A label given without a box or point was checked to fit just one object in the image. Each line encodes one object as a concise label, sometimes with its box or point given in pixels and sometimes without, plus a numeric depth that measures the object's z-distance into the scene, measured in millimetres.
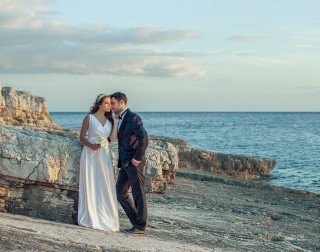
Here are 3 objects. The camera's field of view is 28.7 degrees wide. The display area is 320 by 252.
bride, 11008
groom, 10906
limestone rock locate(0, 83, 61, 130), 26250
